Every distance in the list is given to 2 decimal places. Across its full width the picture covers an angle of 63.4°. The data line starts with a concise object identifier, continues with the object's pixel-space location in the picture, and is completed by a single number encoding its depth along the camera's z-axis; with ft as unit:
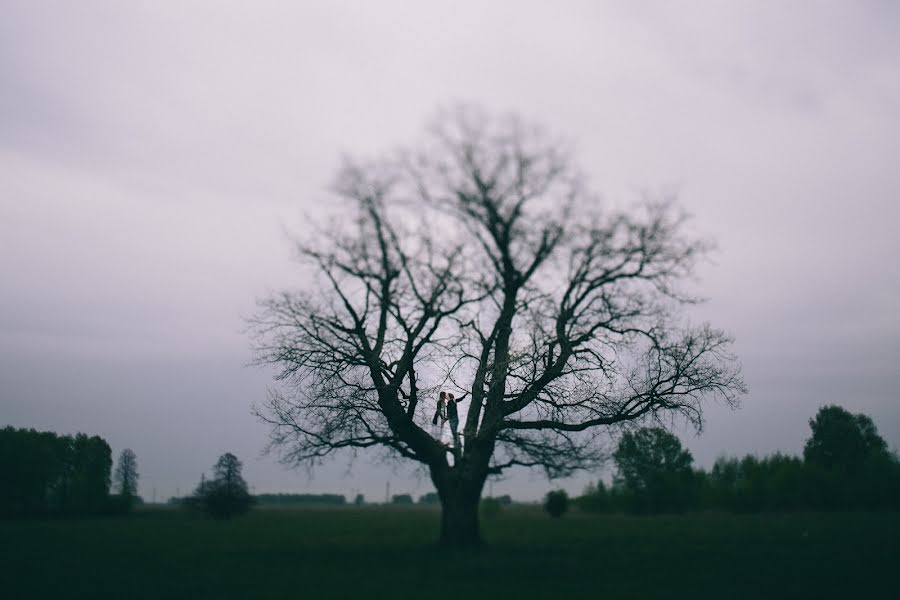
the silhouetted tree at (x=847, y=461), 202.49
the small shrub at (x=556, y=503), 184.44
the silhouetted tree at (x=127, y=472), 356.01
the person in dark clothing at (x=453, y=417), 69.10
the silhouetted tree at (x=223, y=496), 192.44
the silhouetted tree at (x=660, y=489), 227.40
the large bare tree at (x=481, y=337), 68.08
